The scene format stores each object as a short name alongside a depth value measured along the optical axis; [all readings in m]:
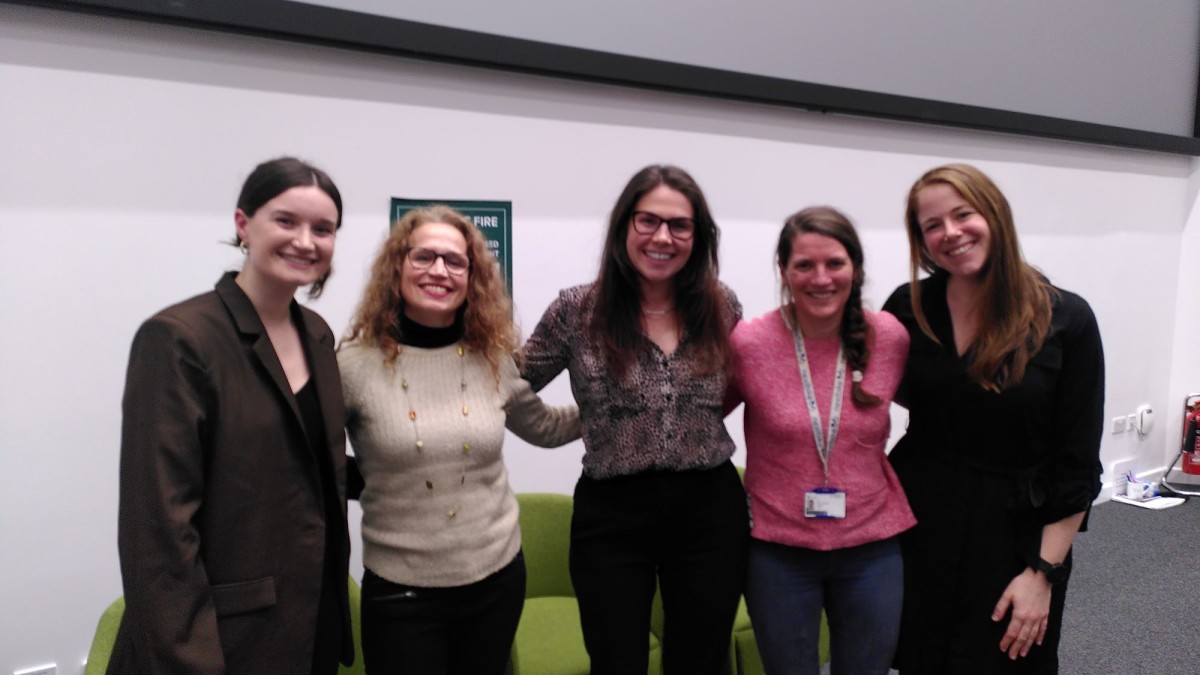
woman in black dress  1.64
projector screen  2.29
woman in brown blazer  1.11
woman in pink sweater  1.65
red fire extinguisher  4.99
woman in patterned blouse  1.60
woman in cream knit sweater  1.48
